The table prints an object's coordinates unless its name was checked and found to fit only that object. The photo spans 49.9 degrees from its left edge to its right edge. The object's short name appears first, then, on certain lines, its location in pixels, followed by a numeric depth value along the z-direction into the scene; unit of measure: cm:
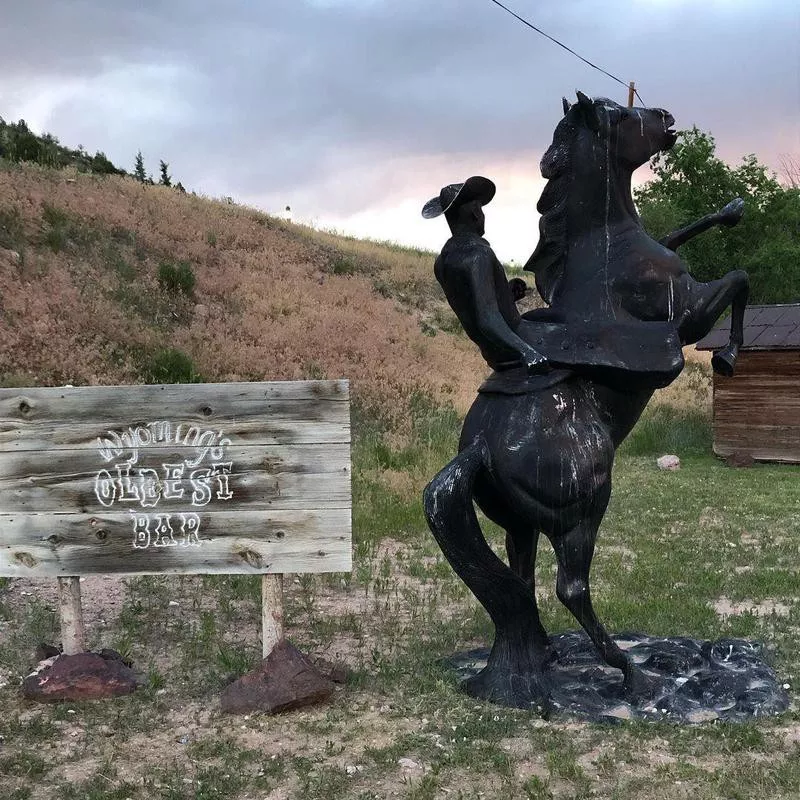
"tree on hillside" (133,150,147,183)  4768
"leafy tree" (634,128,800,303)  3008
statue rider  381
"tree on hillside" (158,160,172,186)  3866
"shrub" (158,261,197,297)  1888
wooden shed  1384
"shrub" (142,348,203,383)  1478
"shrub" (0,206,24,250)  1727
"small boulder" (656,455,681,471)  1355
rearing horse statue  379
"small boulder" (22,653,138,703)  419
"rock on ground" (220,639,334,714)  402
